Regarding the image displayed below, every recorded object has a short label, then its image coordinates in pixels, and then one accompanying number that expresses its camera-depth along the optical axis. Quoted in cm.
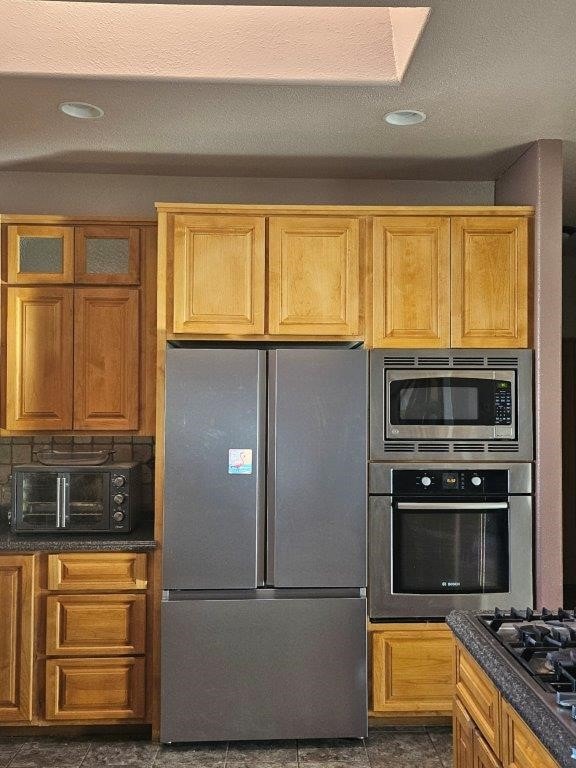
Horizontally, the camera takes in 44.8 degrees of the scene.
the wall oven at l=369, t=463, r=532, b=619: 310
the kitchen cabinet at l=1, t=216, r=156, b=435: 338
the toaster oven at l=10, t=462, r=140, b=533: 318
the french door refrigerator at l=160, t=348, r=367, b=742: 296
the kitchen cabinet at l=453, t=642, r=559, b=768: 145
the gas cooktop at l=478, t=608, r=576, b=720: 149
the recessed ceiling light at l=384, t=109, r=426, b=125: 282
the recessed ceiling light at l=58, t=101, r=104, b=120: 277
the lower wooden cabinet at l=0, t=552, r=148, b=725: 307
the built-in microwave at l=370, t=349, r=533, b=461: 312
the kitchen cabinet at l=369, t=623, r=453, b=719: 310
